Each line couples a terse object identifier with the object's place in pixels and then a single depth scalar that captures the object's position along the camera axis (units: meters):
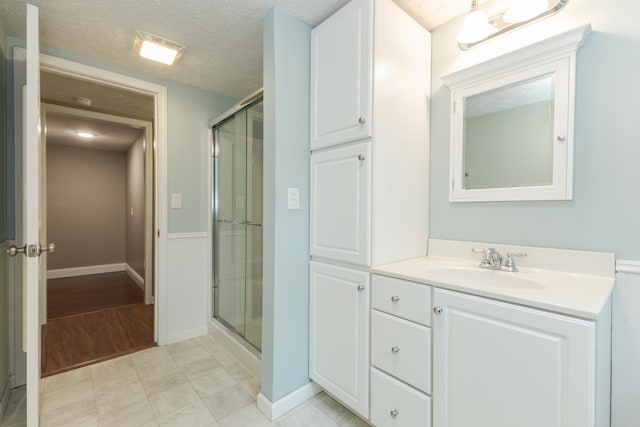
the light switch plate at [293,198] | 1.58
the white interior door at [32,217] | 1.25
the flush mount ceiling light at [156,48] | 1.78
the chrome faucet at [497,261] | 1.34
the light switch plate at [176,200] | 2.44
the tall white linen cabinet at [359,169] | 1.39
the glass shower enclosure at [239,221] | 2.20
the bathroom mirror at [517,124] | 1.24
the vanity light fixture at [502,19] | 1.29
